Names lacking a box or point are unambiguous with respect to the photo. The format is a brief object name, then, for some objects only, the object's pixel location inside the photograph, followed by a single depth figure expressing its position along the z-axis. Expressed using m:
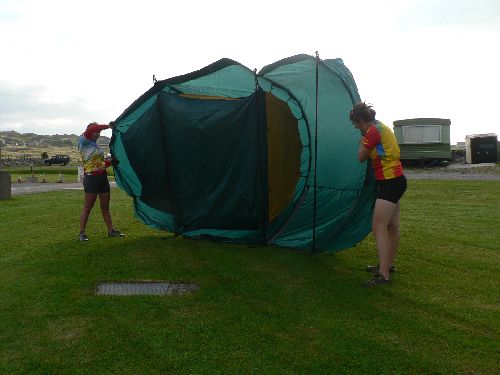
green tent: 7.55
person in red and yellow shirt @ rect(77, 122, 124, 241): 8.59
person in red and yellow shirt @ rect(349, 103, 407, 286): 5.97
